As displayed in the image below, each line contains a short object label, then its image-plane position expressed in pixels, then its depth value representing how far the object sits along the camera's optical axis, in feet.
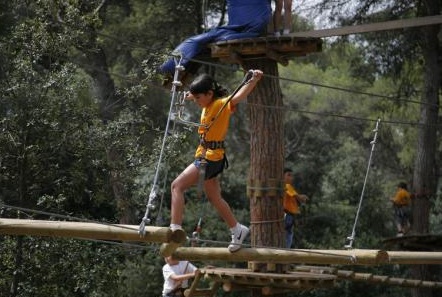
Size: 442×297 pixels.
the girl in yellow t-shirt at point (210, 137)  38.42
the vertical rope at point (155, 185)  34.88
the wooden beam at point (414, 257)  48.08
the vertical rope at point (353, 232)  46.23
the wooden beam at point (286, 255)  40.57
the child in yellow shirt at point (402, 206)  97.35
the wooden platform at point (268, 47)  50.21
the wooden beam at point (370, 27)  49.67
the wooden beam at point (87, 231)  36.32
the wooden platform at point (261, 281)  51.03
